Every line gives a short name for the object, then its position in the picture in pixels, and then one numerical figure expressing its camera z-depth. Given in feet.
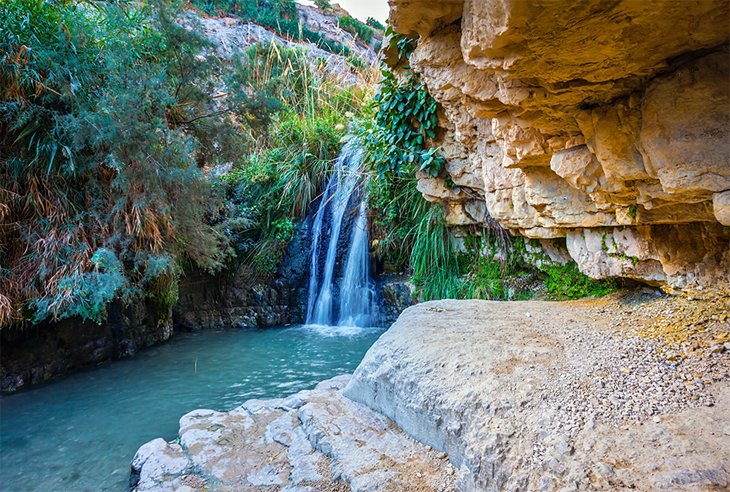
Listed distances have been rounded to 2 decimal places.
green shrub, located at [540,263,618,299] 11.35
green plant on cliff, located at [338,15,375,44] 55.62
